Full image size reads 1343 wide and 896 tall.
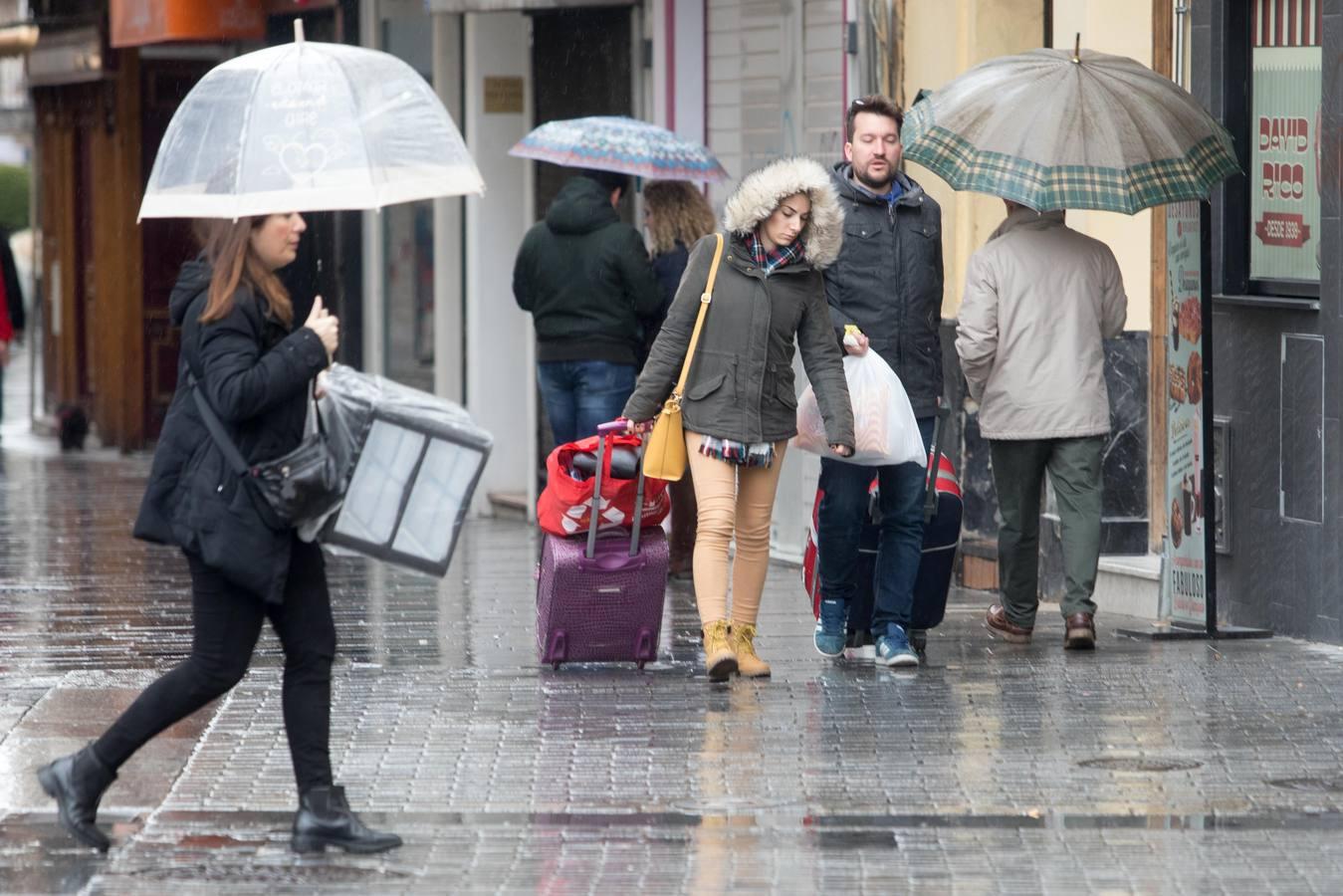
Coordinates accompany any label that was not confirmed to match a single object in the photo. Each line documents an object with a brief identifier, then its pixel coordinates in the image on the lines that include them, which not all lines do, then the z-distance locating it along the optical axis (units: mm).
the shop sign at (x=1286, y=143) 18844
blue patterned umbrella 22187
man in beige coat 18391
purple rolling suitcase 17672
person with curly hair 22797
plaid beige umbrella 17562
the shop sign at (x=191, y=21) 36125
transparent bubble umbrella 12609
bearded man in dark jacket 17562
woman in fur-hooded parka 16953
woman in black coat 12266
